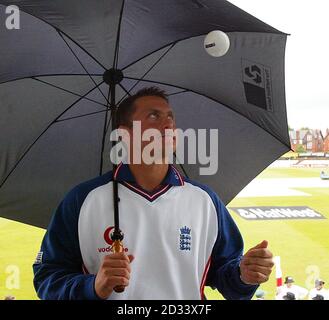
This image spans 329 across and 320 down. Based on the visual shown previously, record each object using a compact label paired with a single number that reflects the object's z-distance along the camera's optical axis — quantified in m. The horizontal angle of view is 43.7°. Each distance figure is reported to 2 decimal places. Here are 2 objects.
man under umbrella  1.38
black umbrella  1.31
